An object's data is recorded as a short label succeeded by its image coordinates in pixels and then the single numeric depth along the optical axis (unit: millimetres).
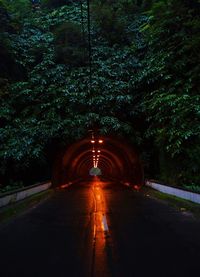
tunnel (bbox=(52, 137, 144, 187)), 36091
